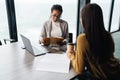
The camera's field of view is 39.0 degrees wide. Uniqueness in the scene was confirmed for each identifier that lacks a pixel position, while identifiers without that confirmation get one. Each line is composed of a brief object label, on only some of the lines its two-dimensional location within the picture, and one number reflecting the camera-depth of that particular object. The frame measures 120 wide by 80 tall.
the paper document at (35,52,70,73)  1.35
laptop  1.64
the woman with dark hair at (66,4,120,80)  1.27
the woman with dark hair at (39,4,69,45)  2.35
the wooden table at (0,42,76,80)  1.24
